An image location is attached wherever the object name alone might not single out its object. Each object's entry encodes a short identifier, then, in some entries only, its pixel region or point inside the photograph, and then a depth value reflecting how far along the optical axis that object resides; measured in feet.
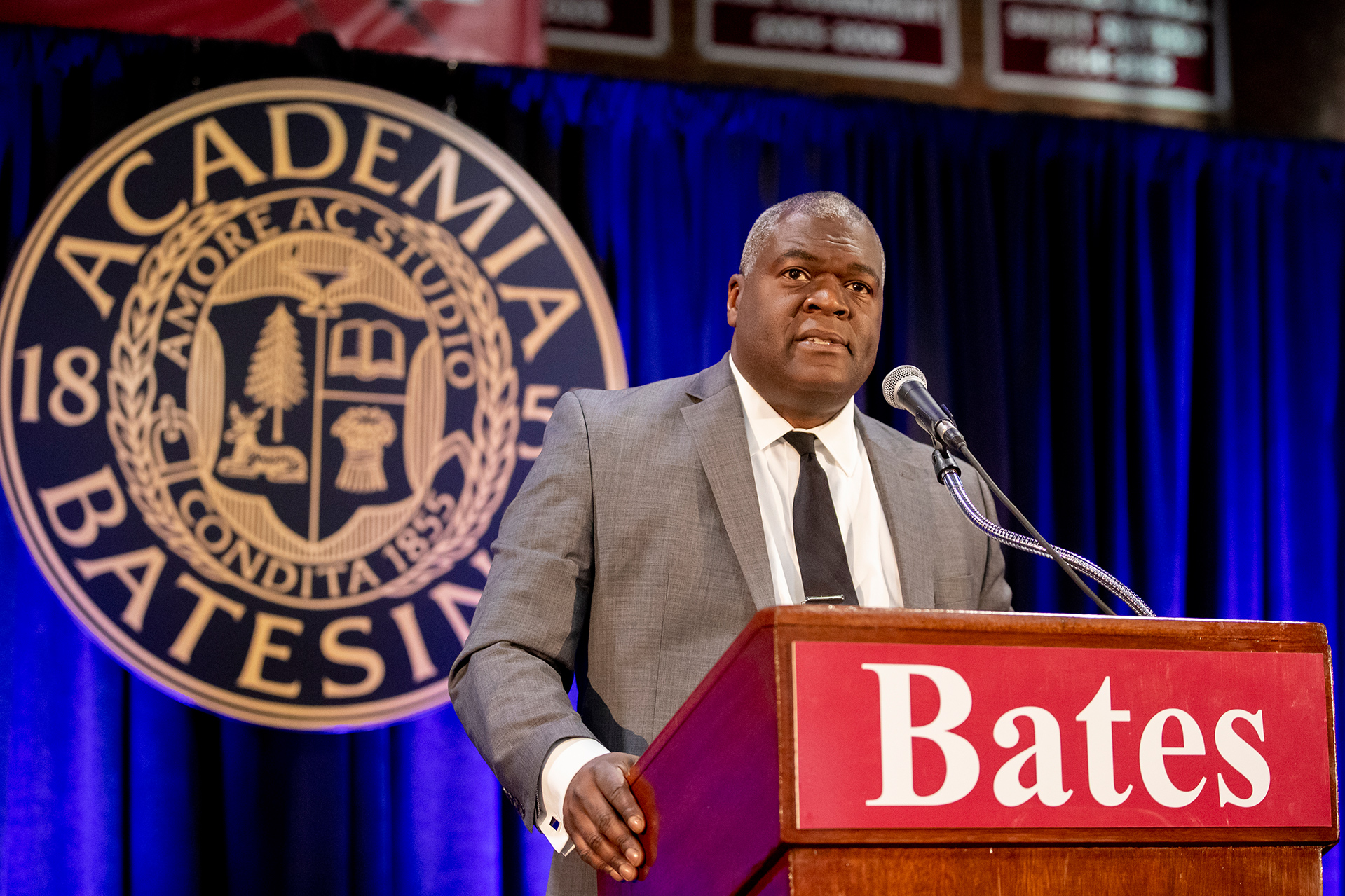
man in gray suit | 20.42
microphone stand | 19.82
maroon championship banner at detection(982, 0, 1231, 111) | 27.15
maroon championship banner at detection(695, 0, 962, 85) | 25.72
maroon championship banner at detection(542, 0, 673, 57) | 25.39
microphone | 20.19
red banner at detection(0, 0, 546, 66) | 24.58
